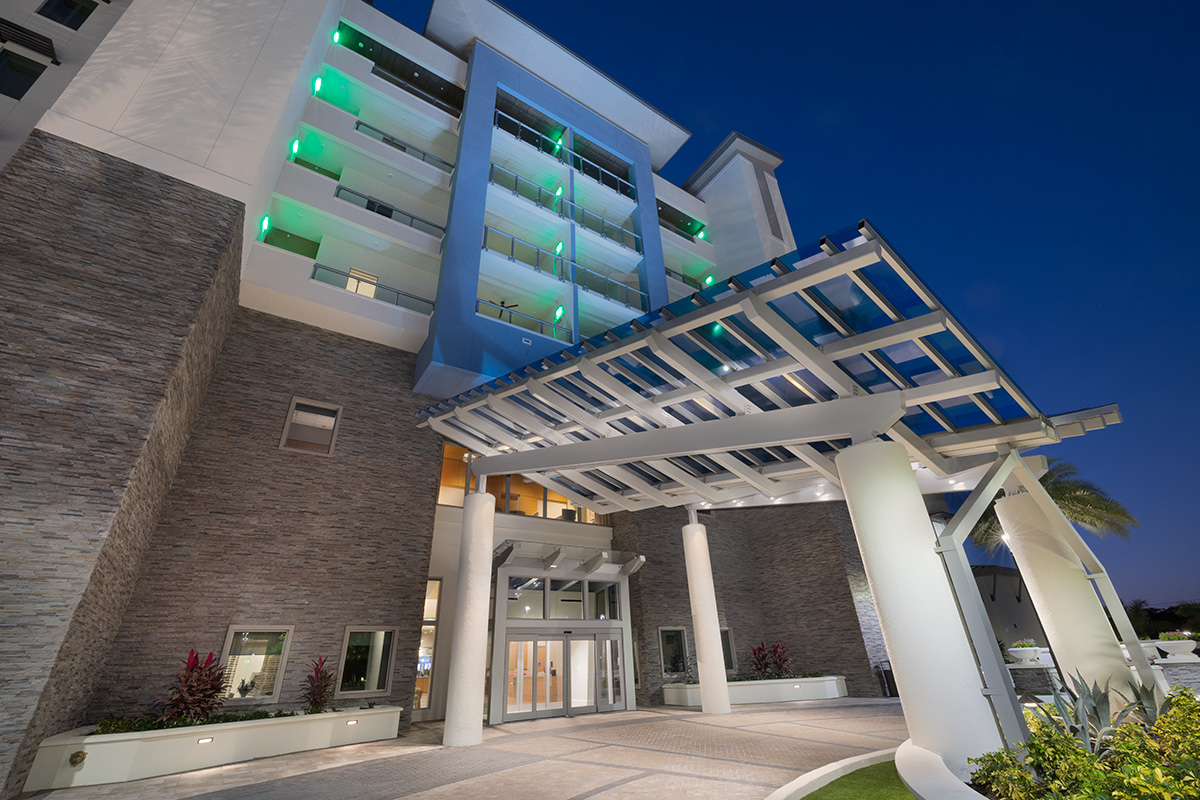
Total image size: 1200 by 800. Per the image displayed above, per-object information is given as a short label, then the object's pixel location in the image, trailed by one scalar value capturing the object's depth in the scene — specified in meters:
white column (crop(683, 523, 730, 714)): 12.55
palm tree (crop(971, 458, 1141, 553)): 16.69
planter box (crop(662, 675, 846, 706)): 14.59
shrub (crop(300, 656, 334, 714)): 9.82
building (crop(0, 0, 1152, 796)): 7.62
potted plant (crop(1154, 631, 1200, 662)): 9.76
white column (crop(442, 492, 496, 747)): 9.41
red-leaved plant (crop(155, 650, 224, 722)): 8.34
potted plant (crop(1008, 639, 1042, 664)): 11.79
